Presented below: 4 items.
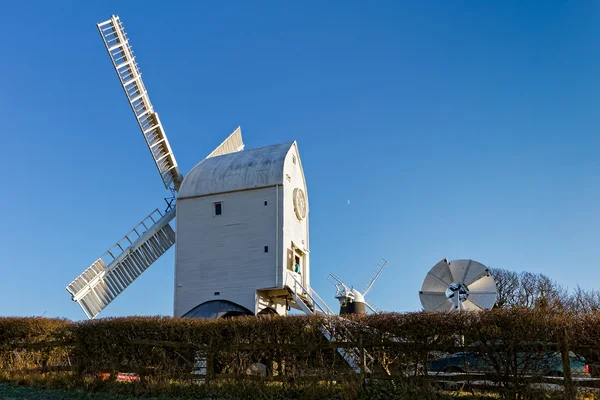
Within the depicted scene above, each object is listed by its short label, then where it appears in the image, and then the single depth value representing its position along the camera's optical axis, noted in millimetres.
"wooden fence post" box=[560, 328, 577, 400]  10164
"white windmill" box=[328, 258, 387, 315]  27953
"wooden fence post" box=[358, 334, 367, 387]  11520
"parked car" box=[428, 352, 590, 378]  10477
